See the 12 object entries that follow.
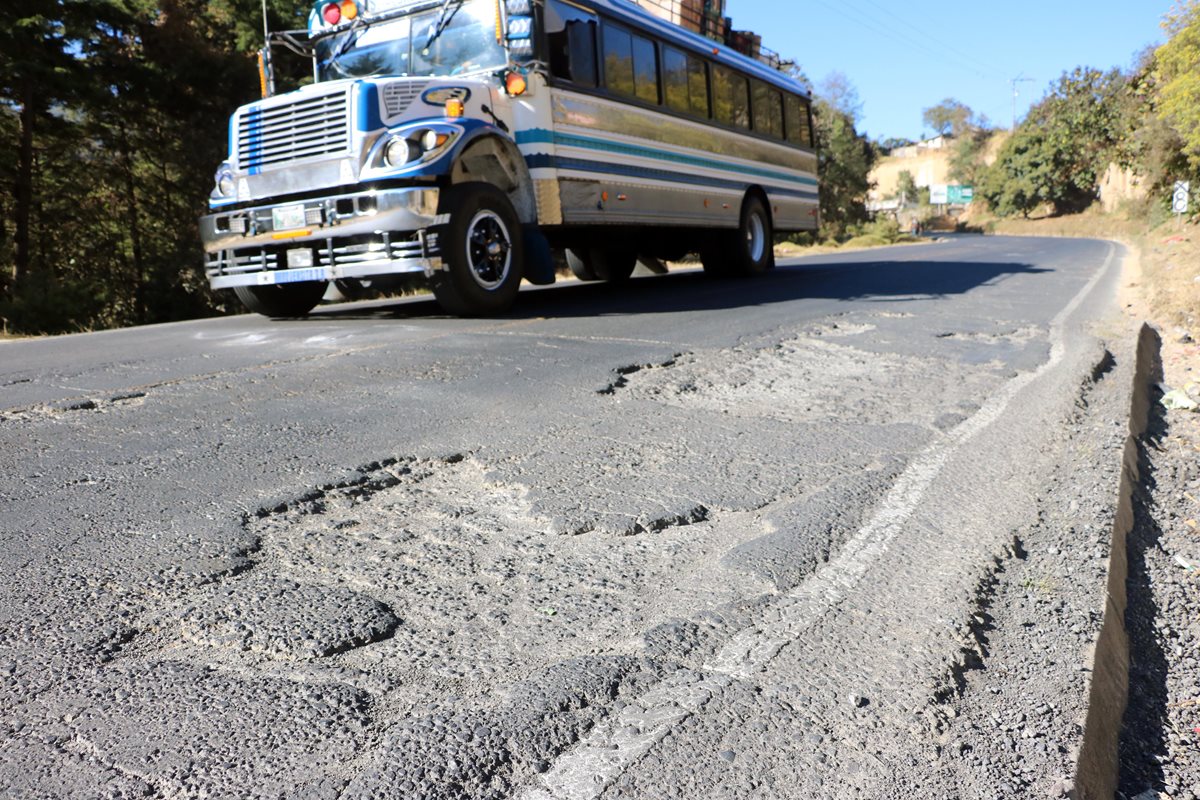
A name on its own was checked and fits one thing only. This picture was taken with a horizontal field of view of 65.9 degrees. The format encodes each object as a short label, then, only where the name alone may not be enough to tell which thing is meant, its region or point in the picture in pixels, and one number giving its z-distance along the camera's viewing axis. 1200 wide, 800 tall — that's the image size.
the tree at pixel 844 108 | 48.81
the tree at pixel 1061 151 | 48.97
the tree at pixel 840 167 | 44.91
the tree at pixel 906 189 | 83.50
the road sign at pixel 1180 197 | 25.11
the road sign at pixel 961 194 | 75.44
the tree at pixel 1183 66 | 13.86
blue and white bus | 7.36
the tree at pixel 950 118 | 101.00
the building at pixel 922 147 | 107.25
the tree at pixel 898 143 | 113.46
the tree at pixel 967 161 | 83.25
